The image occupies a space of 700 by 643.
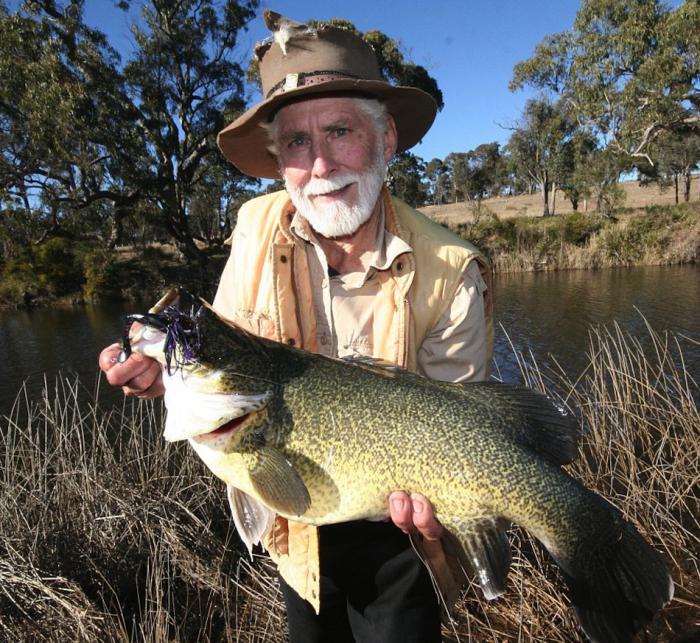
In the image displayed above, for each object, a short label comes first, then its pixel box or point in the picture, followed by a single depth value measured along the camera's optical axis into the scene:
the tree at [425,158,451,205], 85.94
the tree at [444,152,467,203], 79.00
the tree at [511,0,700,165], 20.69
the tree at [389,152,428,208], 42.76
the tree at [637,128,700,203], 46.78
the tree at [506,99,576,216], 44.28
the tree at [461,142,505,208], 75.38
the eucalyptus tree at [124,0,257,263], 24.66
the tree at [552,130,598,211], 38.22
